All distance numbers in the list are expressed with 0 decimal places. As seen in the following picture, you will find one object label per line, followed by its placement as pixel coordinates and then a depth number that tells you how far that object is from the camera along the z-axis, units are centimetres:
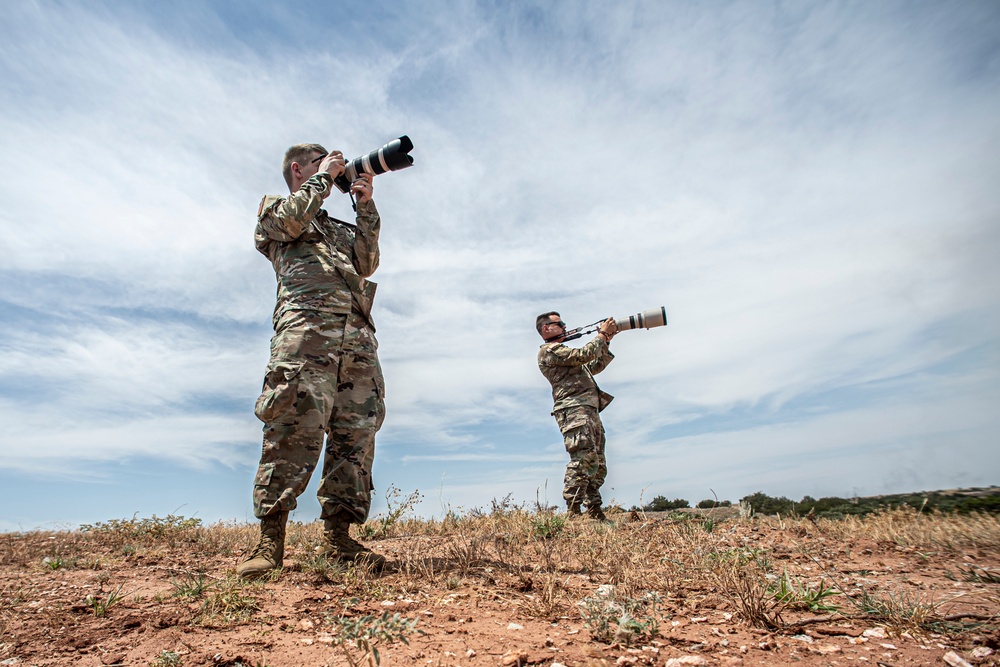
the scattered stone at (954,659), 187
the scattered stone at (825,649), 203
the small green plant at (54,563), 380
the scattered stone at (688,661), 192
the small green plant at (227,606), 239
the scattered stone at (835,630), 219
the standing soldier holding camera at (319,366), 327
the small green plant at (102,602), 263
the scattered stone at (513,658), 194
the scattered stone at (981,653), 192
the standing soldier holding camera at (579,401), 652
